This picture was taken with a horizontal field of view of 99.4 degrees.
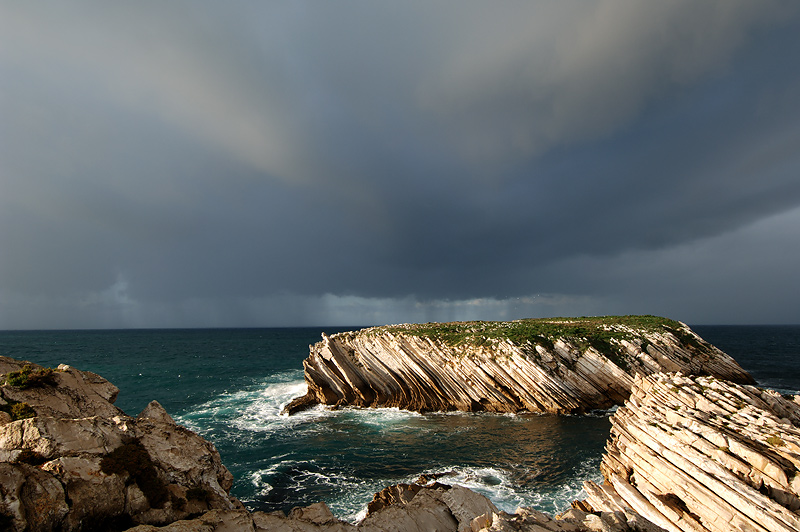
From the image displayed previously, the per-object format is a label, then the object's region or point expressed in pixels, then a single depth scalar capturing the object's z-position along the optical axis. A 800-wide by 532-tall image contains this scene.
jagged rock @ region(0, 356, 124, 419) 12.06
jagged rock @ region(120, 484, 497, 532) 9.48
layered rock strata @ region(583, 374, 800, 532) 12.11
